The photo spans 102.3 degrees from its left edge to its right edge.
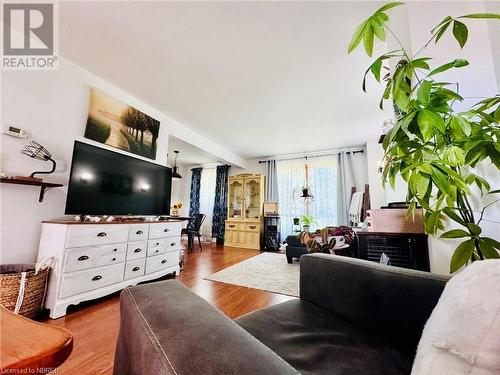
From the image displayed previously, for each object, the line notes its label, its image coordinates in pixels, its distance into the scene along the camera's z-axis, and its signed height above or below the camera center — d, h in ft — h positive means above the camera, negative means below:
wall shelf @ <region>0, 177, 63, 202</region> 5.11 +0.74
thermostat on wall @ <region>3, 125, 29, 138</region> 5.39 +2.14
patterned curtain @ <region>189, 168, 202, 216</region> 19.69 +1.87
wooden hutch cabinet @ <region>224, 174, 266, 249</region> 16.30 +0.23
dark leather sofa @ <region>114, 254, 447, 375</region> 1.06 -0.94
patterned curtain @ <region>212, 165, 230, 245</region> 17.98 +0.93
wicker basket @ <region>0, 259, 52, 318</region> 4.53 -1.75
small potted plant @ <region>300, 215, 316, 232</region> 14.18 -0.49
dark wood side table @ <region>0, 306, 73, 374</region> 0.94 -0.67
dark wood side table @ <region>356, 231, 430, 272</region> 3.88 -0.66
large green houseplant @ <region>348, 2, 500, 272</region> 1.78 +0.75
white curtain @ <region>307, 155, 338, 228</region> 15.49 +2.00
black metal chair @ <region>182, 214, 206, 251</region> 14.34 -1.19
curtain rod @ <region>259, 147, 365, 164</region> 15.09 +4.86
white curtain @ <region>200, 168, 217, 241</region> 19.15 +1.55
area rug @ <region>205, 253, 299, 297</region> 7.48 -2.69
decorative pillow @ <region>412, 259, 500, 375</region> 0.77 -0.48
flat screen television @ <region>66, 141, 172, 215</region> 6.15 +0.98
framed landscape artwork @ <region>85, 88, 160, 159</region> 7.43 +3.53
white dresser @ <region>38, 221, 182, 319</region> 5.22 -1.38
